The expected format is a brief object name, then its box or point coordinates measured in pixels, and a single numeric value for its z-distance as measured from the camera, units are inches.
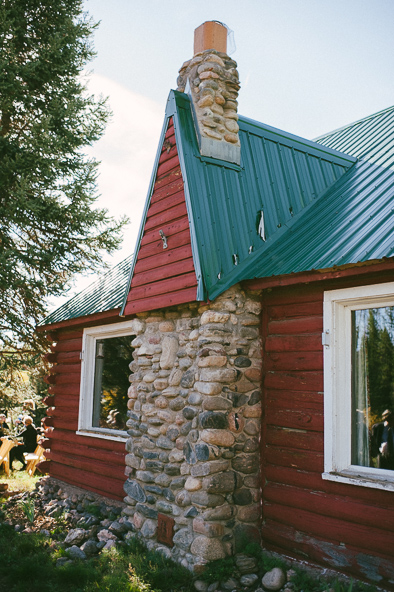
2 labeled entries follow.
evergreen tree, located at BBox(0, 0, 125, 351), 389.7
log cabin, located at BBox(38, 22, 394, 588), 180.5
